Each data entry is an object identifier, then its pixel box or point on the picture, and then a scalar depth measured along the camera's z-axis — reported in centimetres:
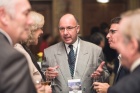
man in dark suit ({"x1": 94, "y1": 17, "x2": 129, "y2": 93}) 327
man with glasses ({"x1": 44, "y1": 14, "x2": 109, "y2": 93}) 392
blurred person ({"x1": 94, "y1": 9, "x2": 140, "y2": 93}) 198
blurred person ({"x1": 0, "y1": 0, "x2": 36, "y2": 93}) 198
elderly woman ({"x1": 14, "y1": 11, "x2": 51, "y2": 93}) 314
